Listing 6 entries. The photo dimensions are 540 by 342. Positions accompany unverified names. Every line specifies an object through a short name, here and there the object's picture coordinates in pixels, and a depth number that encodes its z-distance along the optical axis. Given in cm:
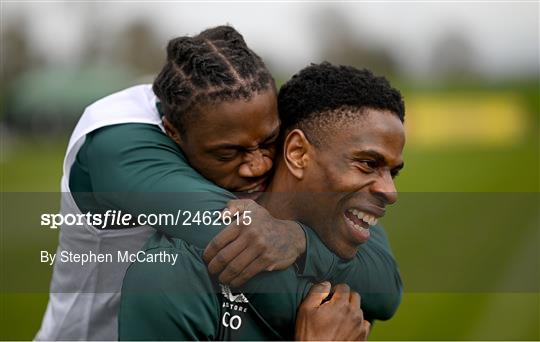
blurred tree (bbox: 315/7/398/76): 3091
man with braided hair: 210
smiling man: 192
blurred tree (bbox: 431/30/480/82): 3059
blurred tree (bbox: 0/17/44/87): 3043
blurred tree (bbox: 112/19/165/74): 3469
